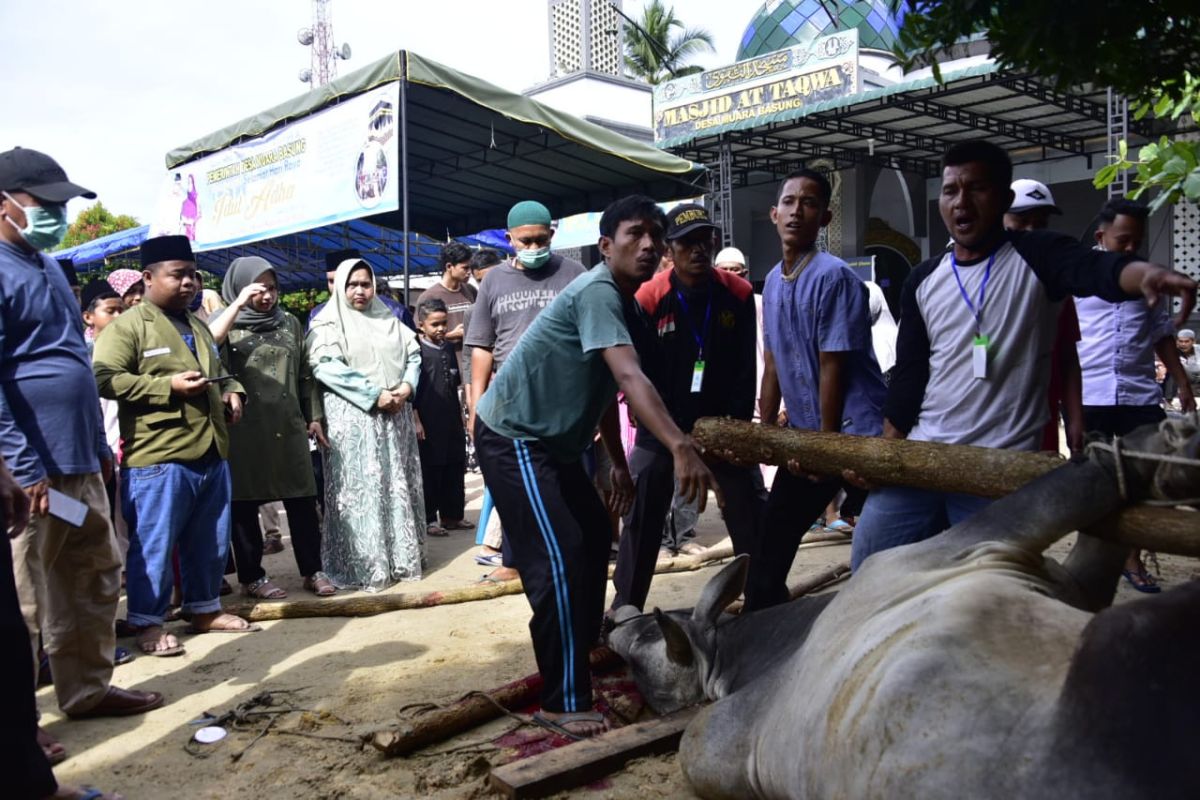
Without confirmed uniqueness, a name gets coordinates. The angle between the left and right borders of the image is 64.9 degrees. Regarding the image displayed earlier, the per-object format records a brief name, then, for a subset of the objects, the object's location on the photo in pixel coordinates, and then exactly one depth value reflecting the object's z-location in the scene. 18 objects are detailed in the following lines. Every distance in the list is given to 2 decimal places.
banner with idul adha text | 8.86
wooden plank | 3.02
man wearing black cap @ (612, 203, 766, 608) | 4.47
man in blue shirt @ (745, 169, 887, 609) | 4.01
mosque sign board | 16.89
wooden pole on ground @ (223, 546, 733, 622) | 5.38
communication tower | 42.50
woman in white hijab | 6.05
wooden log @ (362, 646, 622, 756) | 3.39
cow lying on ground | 1.57
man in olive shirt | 4.75
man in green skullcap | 5.95
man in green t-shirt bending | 3.57
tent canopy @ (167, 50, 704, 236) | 9.07
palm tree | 33.50
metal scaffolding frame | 14.89
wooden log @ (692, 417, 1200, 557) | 2.16
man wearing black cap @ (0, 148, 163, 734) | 3.57
